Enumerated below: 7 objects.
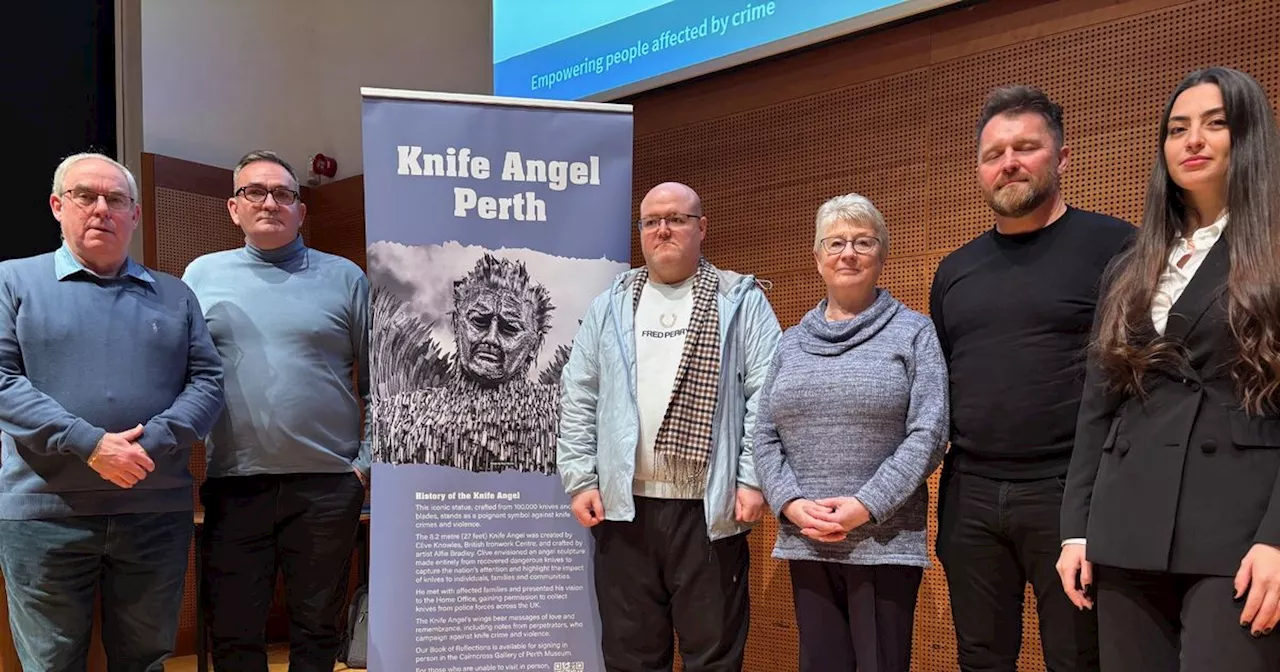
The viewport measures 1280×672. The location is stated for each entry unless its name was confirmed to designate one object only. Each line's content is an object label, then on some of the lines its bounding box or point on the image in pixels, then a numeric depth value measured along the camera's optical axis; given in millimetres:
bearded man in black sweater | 1961
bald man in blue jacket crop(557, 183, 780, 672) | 2430
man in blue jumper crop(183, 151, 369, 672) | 2654
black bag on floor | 3973
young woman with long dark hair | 1460
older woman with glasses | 2094
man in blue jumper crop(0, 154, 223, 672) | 2408
